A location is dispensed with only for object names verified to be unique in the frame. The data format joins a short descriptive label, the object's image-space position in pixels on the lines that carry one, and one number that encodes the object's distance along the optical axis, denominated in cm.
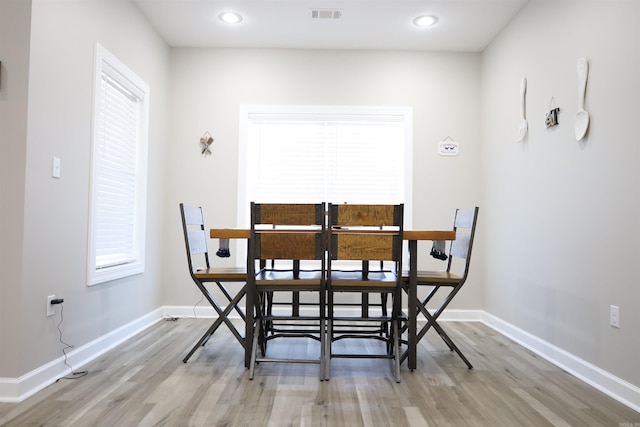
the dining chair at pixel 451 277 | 266
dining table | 256
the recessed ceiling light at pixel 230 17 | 367
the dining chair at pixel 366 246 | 246
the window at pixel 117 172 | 287
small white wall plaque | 428
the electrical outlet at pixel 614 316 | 227
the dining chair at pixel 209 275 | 269
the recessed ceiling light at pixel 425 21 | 368
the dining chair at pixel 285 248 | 246
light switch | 238
